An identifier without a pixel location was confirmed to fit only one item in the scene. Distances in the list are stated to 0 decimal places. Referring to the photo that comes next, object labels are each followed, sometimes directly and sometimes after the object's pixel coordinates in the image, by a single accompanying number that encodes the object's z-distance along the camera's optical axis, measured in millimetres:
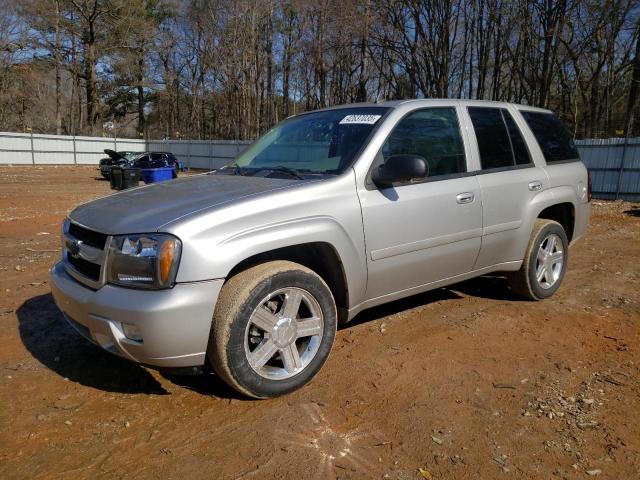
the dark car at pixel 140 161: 22562
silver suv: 2697
